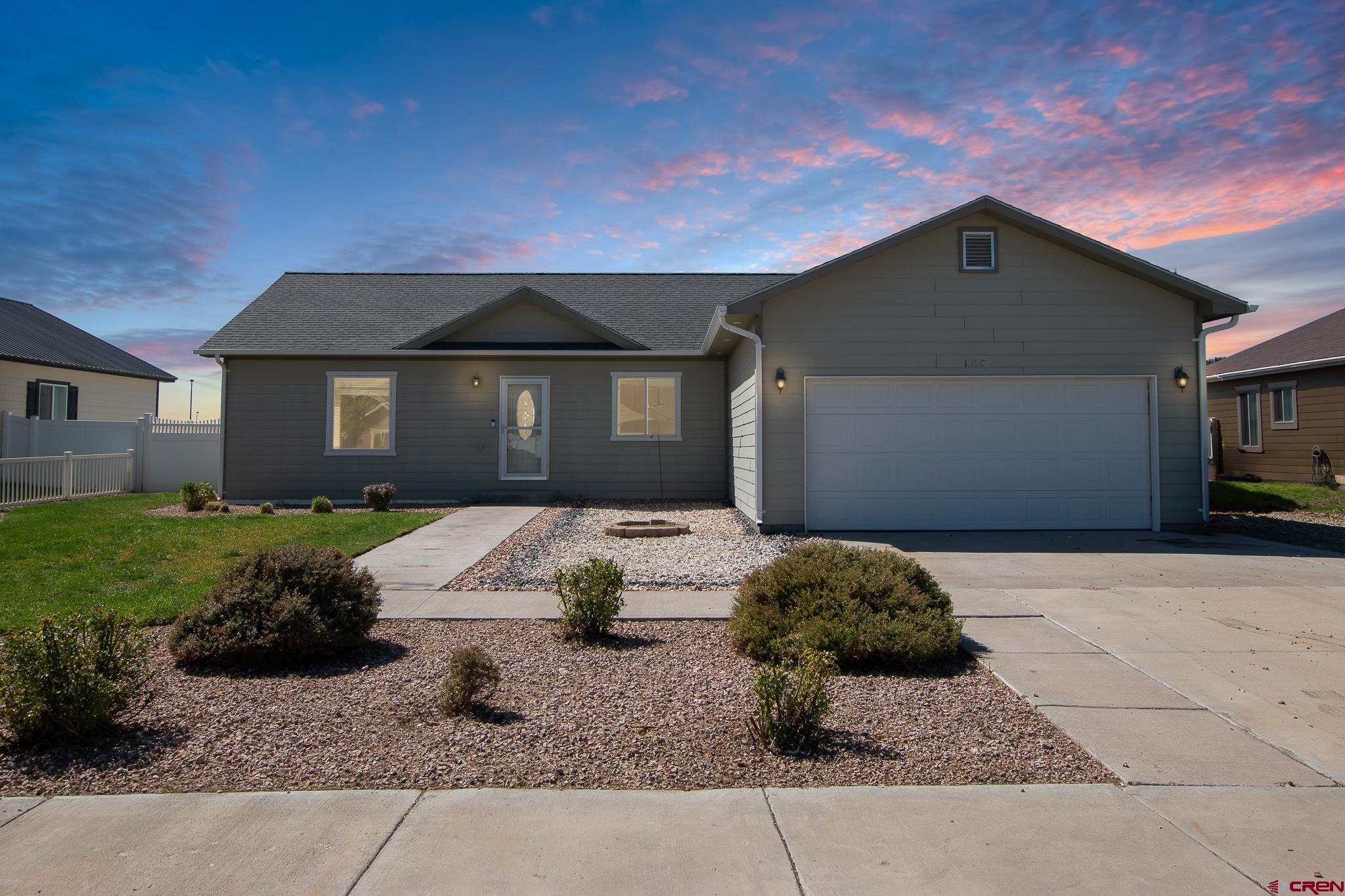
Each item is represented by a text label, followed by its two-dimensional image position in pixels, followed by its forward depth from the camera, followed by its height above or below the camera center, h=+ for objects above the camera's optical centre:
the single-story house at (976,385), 10.59 +1.24
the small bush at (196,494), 13.58 -0.42
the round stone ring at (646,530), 10.47 -0.85
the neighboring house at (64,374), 20.62 +3.02
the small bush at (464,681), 3.92 -1.12
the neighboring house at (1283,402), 17.31 +1.70
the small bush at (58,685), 3.52 -1.04
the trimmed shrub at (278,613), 4.73 -0.93
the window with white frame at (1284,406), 18.34 +1.59
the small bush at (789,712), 3.51 -1.14
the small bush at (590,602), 5.36 -0.95
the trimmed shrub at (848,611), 4.72 -0.96
